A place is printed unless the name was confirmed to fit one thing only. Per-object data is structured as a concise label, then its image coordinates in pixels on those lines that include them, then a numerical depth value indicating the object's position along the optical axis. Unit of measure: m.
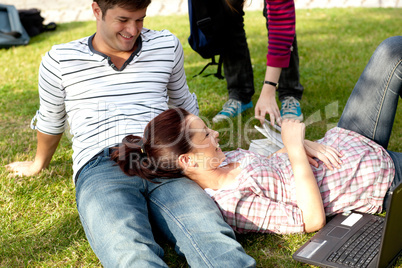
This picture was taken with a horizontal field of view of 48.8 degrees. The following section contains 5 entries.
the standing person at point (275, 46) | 2.99
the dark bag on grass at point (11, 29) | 6.96
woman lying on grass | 2.38
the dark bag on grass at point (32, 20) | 7.58
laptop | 1.92
